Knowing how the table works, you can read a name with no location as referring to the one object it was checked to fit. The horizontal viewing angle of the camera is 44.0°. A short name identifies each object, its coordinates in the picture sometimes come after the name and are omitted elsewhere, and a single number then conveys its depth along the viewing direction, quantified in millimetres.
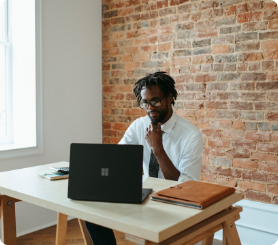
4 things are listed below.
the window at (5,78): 3240
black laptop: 1518
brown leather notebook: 1478
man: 2256
